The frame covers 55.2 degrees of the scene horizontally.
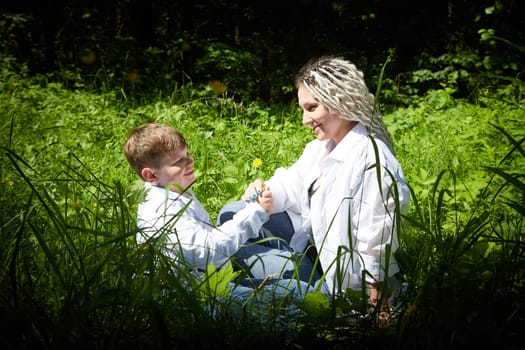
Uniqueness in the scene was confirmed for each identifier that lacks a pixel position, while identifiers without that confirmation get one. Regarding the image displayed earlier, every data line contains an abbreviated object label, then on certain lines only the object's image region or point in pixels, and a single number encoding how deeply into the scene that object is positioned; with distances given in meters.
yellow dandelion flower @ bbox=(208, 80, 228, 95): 6.44
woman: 2.14
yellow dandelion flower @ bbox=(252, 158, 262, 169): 3.53
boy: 2.22
